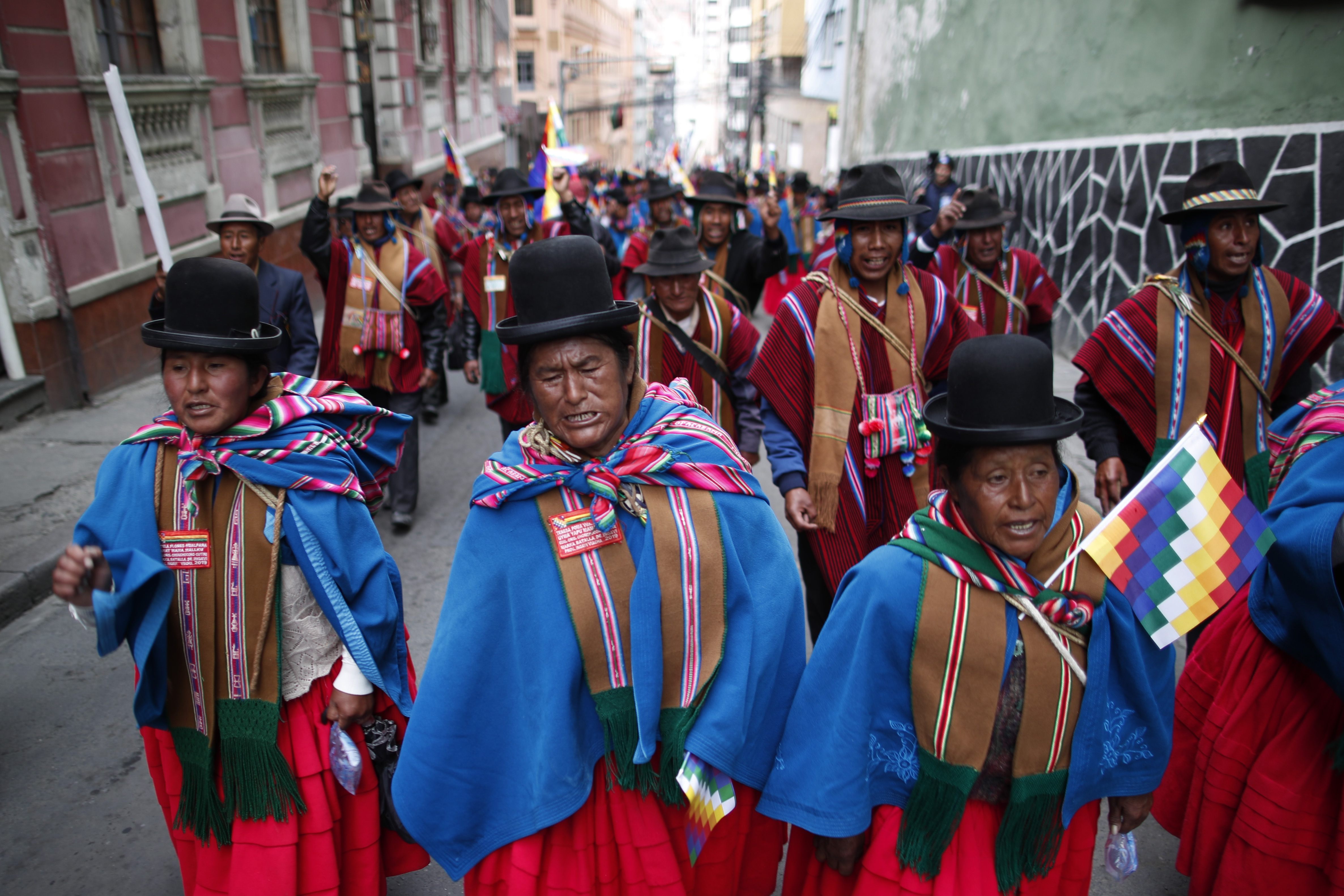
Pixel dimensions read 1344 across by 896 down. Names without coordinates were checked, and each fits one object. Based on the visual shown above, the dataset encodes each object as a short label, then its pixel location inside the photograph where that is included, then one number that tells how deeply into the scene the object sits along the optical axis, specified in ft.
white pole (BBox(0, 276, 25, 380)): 26.17
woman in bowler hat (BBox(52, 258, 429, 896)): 8.65
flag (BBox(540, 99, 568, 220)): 25.17
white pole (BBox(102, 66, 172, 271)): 11.72
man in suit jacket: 17.47
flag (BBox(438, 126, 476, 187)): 40.06
